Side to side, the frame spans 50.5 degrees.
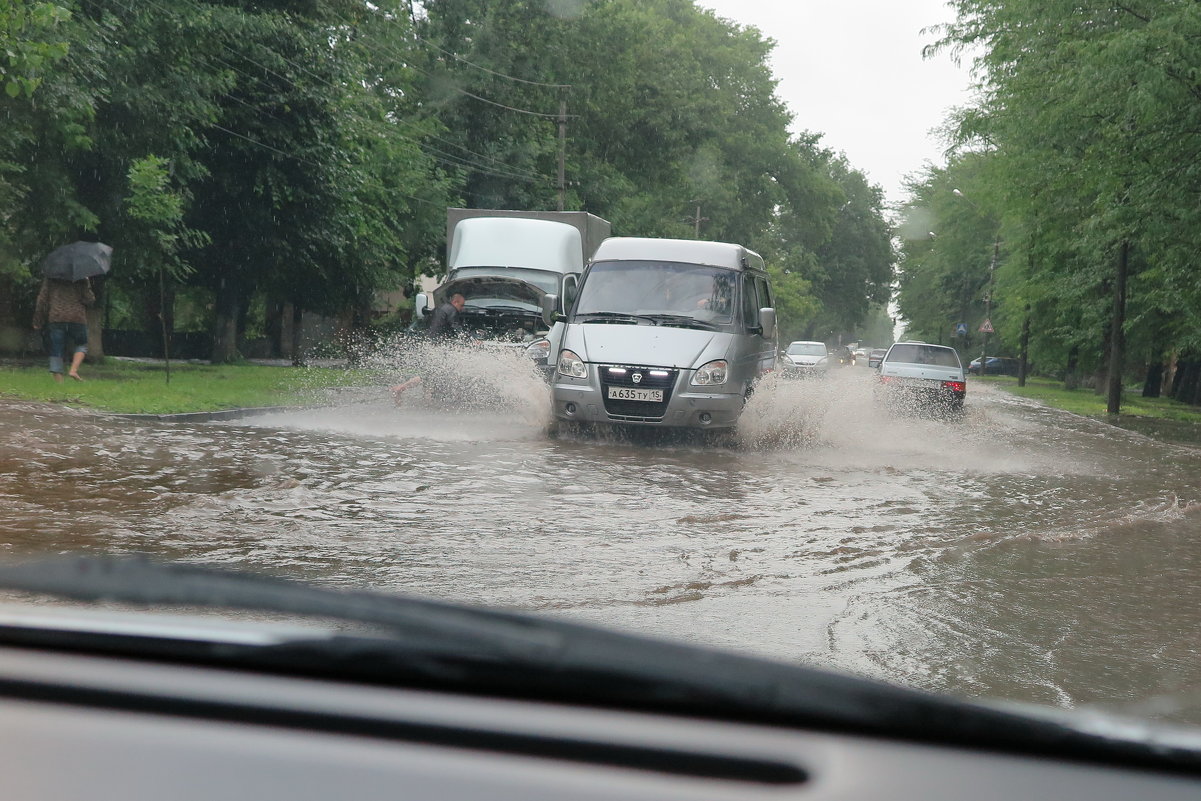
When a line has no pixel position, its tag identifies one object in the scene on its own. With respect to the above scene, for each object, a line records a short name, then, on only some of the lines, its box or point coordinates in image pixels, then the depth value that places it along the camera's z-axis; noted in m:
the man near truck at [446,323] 19.05
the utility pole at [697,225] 65.06
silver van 14.15
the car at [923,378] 24.39
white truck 22.61
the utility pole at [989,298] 52.91
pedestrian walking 18.62
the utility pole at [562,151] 43.56
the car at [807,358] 42.88
